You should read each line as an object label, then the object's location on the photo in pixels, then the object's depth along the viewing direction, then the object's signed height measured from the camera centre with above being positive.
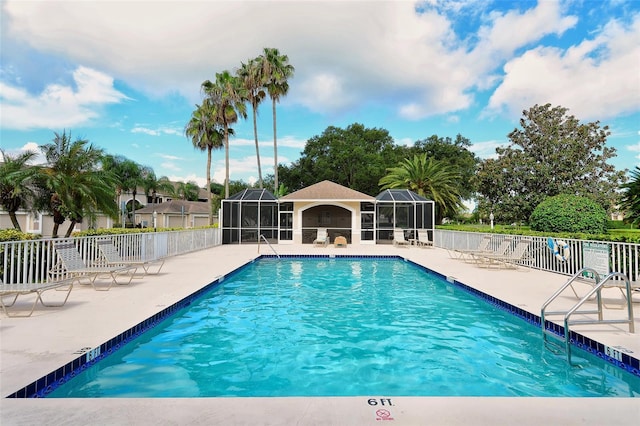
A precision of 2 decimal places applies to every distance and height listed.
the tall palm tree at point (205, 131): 26.09 +6.92
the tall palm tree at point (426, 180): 27.58 +3.46
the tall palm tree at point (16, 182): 11.77 +1.48
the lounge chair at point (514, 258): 10.22 -0.94
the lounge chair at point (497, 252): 10.46 -0.84
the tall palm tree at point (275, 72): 27.09 +11.57
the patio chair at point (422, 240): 18.45 -0.77
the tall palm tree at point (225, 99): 25.44 +8.99
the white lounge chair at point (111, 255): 8.03 -0.68
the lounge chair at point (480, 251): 11.30 -0.82
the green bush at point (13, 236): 7.22 -0.21
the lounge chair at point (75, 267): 6.81 -0.81
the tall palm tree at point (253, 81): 27.20 +10.95
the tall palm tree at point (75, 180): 11.72 +1.49
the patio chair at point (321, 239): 18.36 -0.71
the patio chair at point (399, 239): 18.55 -0.74
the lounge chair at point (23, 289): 4.92 -0.88
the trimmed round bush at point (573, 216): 12.27 +0.29
